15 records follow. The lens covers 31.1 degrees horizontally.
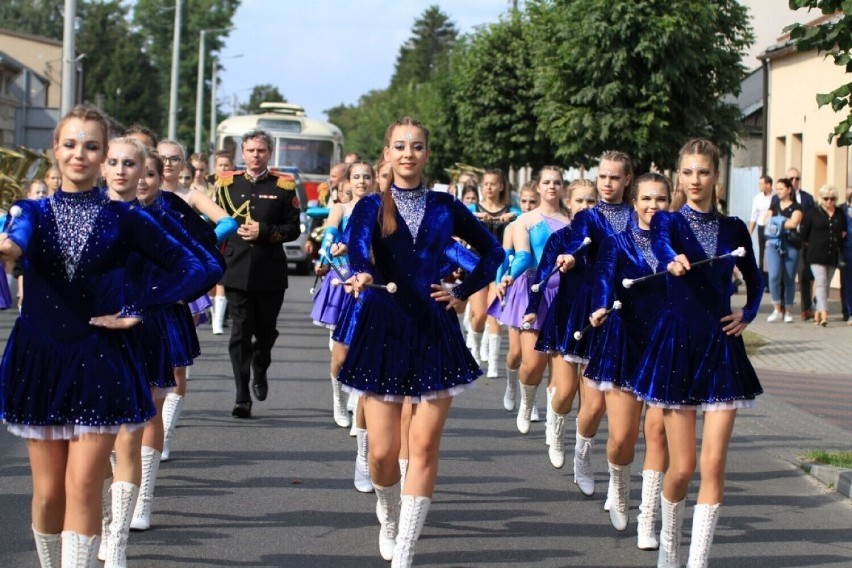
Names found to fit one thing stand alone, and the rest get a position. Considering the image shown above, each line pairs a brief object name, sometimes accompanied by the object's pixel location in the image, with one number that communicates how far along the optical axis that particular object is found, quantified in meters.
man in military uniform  11.59
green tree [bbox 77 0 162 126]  106.81
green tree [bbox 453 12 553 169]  46.56
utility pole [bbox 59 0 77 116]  24.39
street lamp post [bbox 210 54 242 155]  81.64
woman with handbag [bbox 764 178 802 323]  22.36
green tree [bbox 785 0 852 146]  9.65
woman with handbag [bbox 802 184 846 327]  21.80
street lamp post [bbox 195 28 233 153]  64.15
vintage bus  39.56
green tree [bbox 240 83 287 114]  186.38
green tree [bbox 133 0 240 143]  102.44
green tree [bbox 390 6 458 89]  154.38
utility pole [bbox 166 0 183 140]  47.28
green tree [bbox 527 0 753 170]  24.19
